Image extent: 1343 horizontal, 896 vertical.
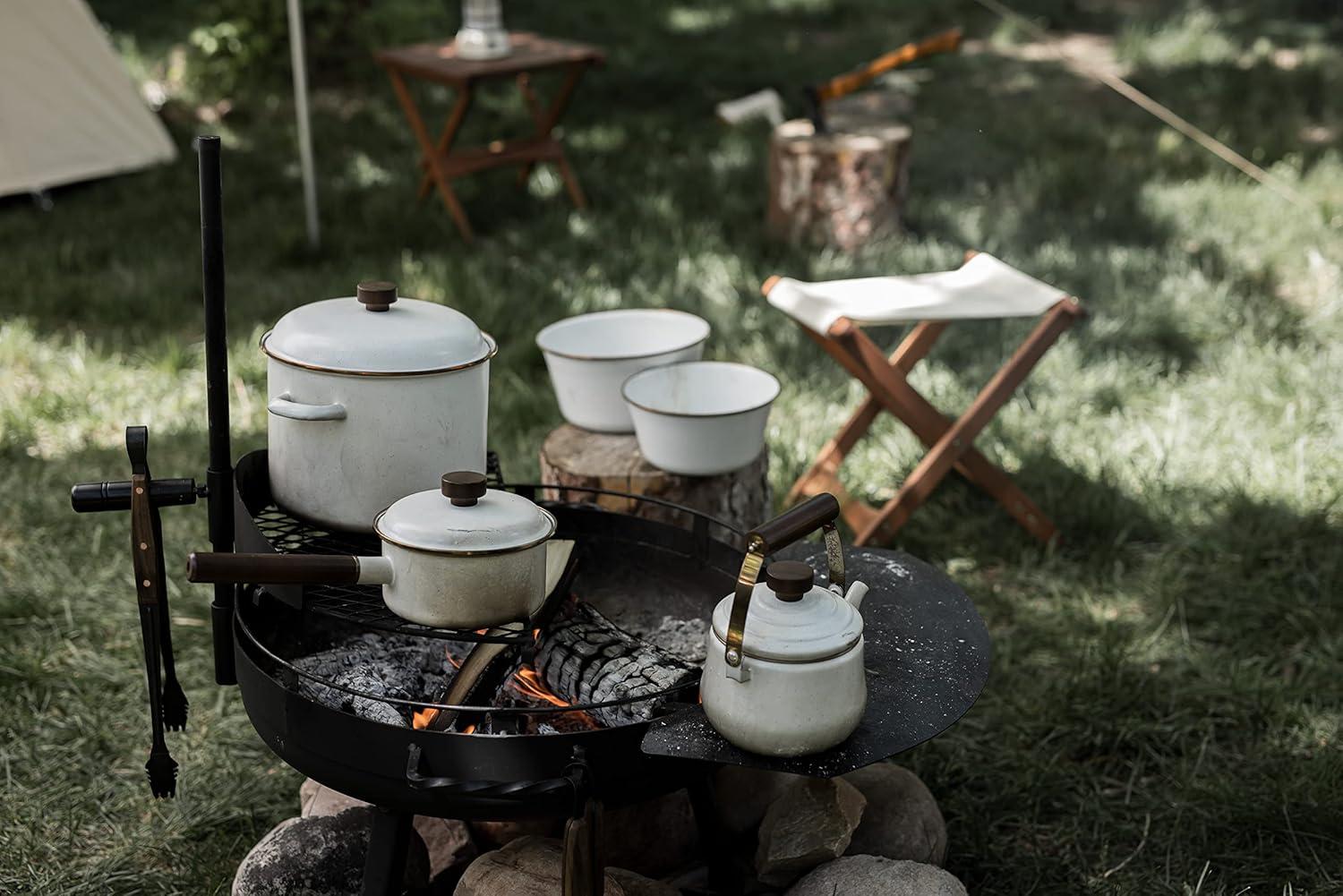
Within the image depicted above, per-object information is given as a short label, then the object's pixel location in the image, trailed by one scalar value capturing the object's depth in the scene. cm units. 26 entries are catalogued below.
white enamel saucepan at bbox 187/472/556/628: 182
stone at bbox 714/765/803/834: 248
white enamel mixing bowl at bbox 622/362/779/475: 286
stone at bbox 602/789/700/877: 238
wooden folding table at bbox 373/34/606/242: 595
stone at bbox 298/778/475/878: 241
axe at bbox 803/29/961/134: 516
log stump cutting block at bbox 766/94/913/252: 571
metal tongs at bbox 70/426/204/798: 193
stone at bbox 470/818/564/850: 233
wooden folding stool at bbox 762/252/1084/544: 343
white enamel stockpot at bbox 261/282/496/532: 202
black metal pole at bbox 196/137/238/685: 192
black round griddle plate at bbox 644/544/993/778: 185
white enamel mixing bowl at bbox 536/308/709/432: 312
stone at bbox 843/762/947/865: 235
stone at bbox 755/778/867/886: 223
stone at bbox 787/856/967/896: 211
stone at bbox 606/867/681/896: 218
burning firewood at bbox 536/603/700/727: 216
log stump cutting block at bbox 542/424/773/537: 298
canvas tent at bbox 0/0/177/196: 624
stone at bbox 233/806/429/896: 224
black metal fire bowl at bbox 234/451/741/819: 184
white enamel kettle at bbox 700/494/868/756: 180
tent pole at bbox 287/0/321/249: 528
